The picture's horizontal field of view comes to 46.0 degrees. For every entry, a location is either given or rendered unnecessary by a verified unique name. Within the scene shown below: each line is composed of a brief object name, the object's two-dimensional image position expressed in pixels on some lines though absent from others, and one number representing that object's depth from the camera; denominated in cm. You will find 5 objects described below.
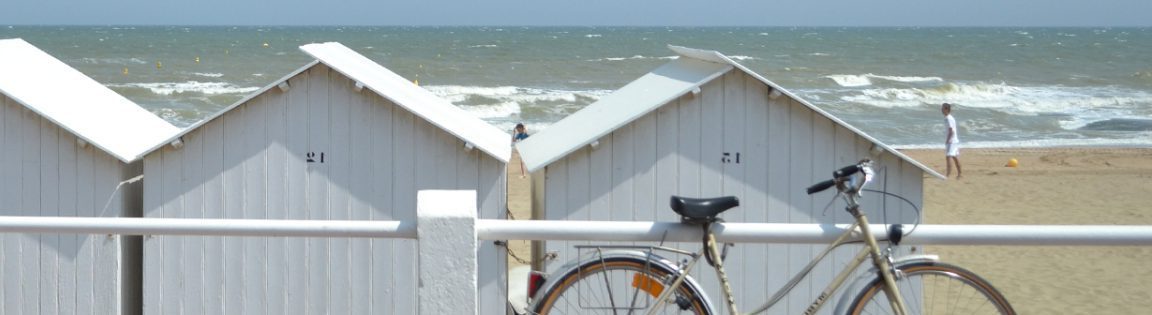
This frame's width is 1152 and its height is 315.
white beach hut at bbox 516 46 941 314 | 750
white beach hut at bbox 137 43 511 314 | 745
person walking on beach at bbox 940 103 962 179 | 2067
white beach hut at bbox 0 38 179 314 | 750
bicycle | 404
